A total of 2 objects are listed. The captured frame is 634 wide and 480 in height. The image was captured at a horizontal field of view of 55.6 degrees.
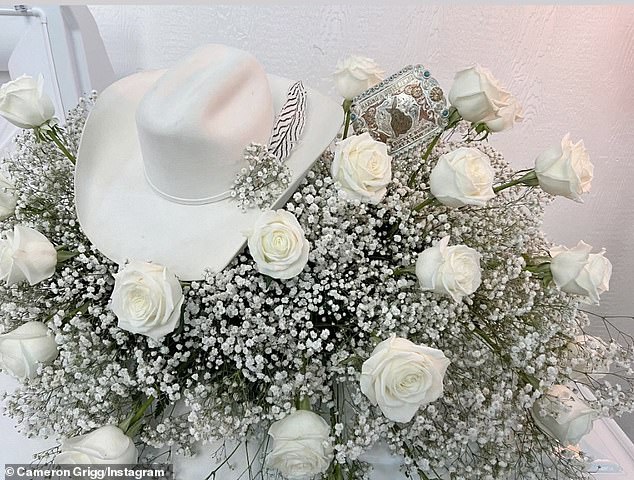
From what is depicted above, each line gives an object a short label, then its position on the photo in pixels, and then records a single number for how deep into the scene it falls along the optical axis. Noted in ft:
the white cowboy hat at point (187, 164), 2.54
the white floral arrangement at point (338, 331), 2.28
